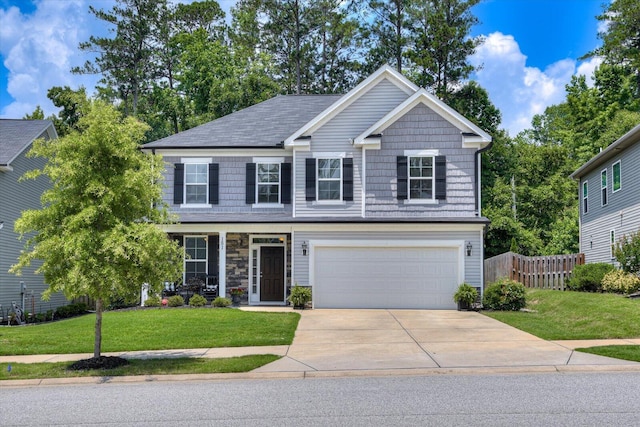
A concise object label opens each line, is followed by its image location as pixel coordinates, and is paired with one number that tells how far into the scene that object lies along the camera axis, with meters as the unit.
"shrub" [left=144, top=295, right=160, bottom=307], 21.36
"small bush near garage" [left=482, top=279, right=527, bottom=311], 19.78
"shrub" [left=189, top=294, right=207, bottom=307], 21.36
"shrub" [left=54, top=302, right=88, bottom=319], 23.81
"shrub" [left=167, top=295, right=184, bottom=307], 21.44
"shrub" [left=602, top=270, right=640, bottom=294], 18.69
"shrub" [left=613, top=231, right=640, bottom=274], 19.89
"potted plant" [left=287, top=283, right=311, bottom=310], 21.09
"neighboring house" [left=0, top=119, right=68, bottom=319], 22.67
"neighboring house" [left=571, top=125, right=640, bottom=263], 23.62
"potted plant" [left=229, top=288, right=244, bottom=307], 22.75
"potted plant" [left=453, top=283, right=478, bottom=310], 20.70
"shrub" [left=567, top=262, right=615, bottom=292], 20.44
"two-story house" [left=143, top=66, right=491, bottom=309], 21.59
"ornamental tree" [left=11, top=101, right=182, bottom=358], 11.05
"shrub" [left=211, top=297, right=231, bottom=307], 21.55
